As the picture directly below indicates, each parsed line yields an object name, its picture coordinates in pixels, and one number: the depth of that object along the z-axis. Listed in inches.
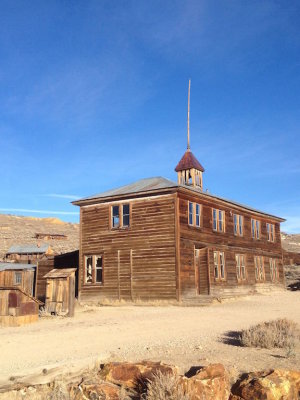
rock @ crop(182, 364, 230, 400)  259.1
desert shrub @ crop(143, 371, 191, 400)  252.1
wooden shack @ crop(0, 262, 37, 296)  1185.4
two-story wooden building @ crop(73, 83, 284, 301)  930.1
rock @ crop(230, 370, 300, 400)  258.0
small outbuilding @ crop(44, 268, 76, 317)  738.1
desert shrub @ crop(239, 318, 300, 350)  378.9
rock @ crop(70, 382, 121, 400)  271.1
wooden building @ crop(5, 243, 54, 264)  1717.5
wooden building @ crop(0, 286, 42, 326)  616.1
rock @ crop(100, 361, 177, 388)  284.1
